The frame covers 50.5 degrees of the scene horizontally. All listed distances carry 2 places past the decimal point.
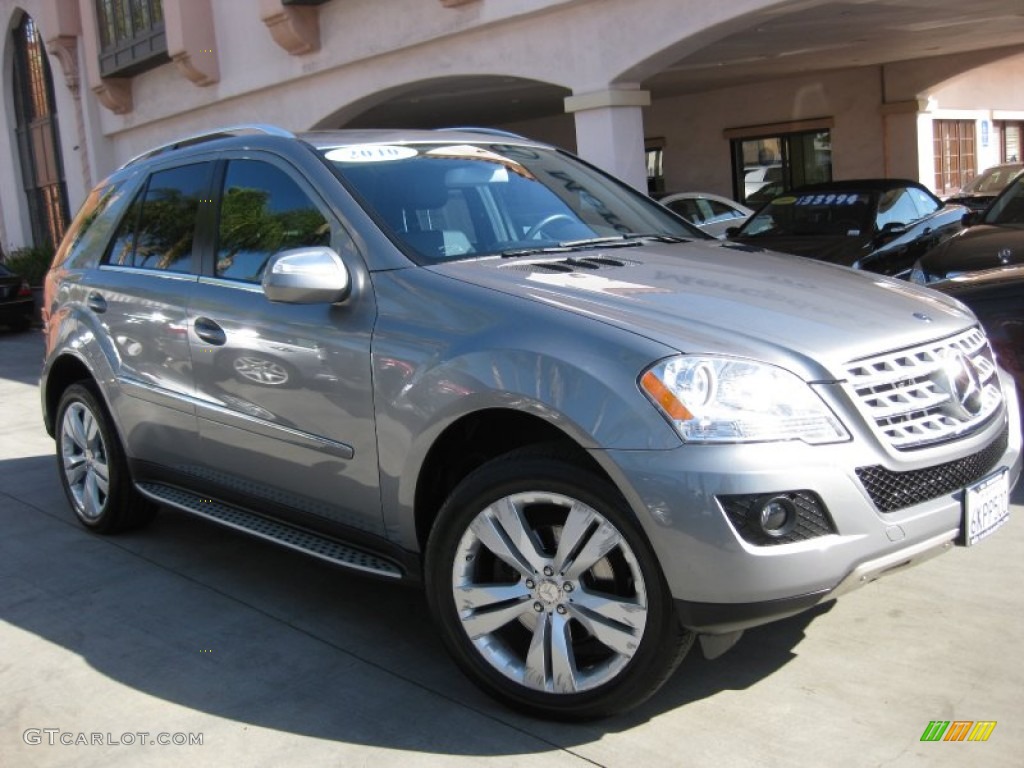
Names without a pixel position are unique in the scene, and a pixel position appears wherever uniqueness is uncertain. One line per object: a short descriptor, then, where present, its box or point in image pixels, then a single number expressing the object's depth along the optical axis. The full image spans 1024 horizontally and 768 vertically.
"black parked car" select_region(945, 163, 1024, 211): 18.31
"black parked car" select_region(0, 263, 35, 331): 19.02
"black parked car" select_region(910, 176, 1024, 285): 7.14
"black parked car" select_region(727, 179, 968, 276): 9.76
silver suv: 2.83
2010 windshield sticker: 4.02
